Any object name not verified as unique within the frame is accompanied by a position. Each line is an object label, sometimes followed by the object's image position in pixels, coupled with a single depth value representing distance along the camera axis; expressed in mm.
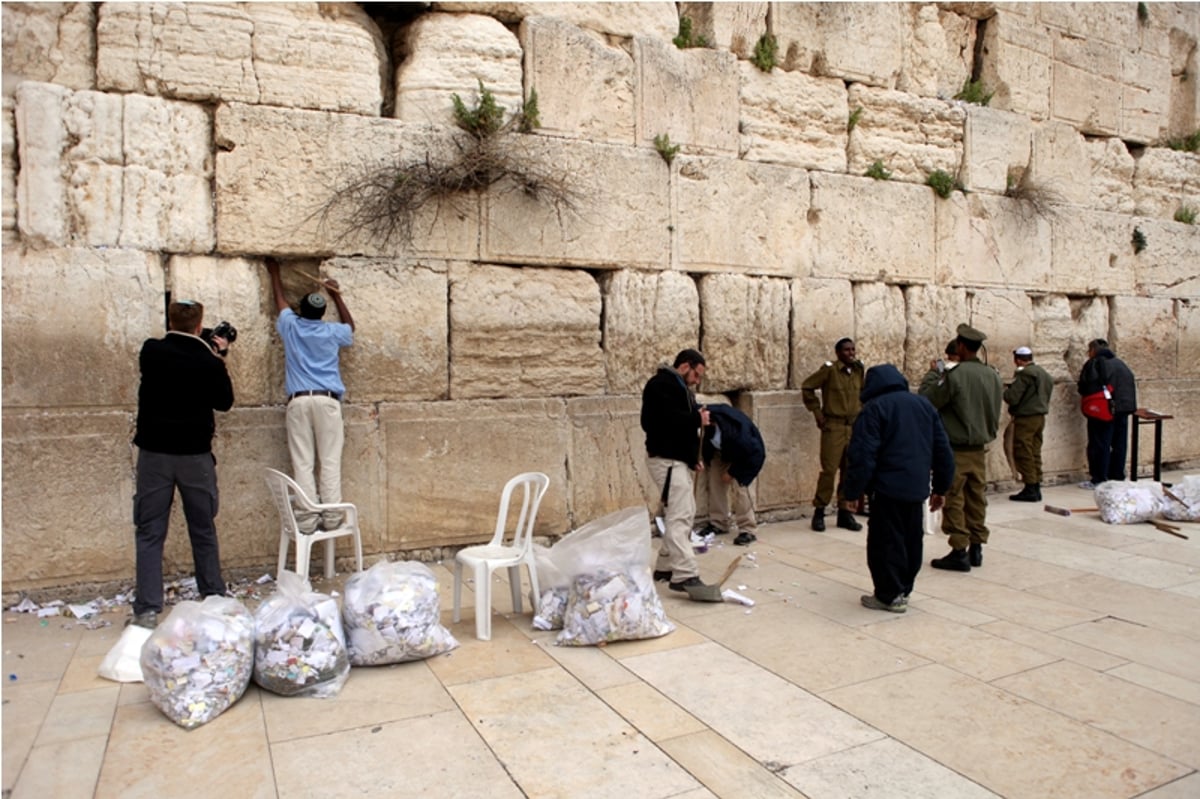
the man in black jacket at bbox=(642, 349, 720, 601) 5059
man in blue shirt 5129
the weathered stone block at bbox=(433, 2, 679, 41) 6004
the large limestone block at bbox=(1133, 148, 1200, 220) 9375
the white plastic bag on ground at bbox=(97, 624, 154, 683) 3701
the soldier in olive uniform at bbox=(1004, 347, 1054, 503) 7945
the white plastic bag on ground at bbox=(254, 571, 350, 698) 3510
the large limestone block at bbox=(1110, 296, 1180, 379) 9219
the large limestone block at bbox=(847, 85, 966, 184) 7523
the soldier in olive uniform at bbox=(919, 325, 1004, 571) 5656
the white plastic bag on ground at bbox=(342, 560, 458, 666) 3785
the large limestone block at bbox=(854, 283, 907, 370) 7480
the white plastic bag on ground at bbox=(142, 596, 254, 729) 3279
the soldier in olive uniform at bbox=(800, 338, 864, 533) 6820
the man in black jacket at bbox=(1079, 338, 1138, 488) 8430
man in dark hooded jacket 4672
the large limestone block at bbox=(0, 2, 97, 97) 4832
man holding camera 4359
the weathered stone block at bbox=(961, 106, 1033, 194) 8062
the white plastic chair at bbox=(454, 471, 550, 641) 4230
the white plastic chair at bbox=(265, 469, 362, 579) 4695
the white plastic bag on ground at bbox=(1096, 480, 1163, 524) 6996
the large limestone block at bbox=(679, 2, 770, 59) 6773
